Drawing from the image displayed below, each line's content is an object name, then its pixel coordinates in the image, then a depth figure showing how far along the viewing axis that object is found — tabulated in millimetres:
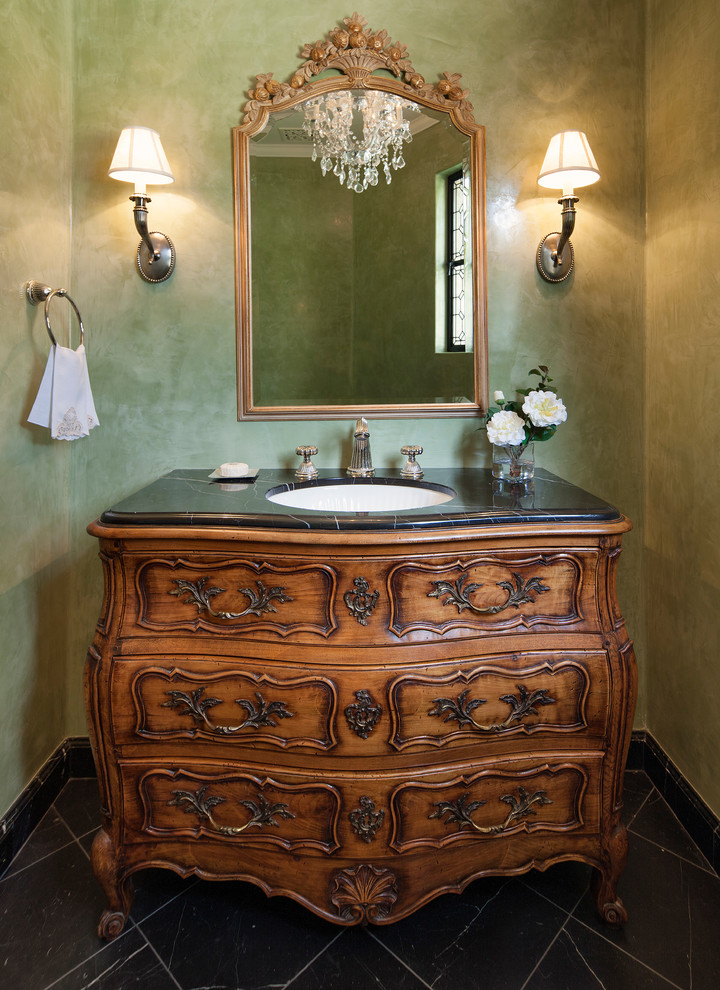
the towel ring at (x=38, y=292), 1700
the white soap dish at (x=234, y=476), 1721
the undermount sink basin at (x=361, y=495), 1745
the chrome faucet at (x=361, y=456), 1813
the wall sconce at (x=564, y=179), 1740
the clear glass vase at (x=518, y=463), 1657
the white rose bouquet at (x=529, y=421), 1621
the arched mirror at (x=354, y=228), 1878
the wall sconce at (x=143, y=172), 1692
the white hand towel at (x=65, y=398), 1653
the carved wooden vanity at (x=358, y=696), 1287
